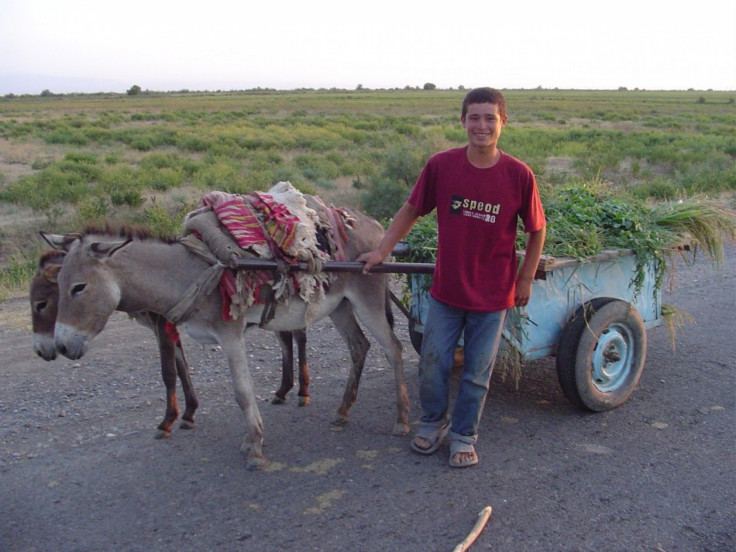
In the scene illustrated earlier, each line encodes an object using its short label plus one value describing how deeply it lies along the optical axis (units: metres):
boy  4.04
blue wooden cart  4.76
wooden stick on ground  3.35
